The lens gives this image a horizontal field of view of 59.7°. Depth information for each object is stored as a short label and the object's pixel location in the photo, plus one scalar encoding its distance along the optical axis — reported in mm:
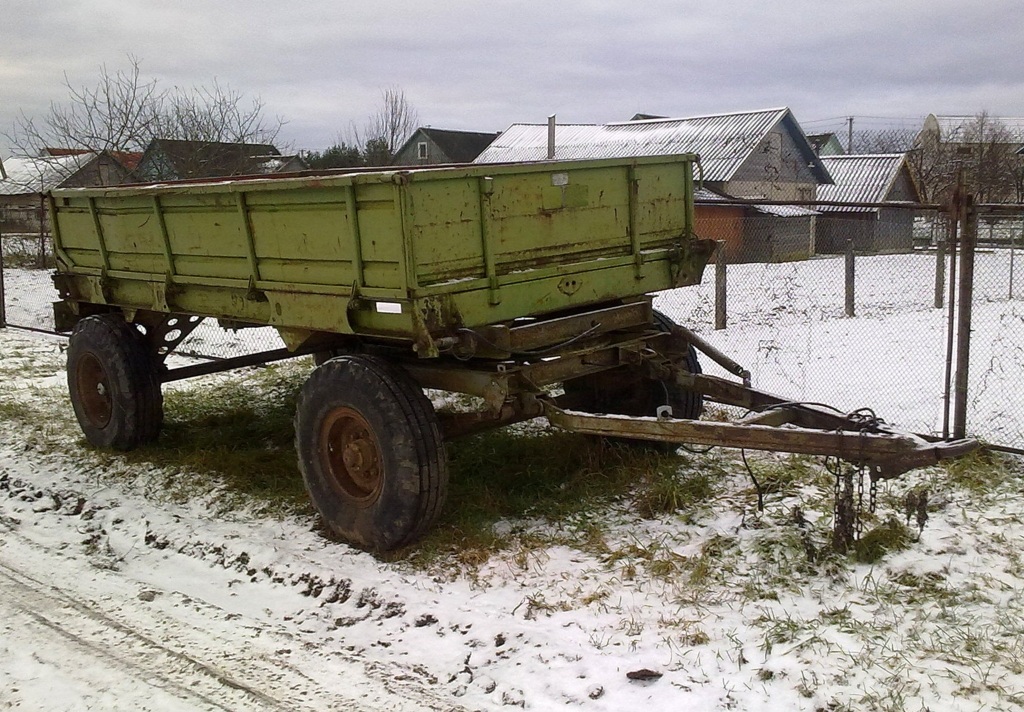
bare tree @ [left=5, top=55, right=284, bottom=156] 19797
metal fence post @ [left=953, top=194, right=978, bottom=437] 5586
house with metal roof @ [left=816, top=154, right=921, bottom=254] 29875
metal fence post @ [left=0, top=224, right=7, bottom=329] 12580
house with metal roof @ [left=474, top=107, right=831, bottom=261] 26297
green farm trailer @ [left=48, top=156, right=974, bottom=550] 4184
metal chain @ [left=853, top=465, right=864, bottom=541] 4128
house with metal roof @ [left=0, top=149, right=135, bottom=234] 20844
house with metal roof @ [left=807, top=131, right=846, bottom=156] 53769
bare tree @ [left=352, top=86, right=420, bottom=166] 32312
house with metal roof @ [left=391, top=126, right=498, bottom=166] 46500
